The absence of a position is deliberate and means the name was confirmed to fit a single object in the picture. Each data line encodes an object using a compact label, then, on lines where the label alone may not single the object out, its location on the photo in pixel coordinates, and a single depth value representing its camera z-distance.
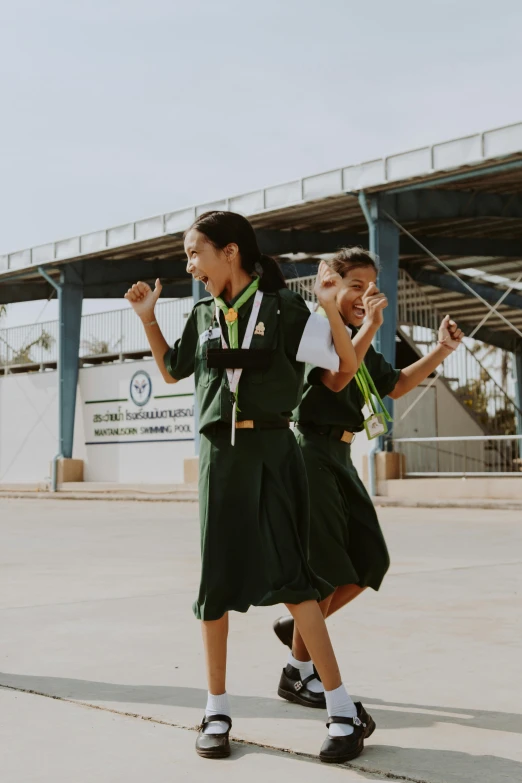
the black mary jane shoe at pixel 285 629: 4.22
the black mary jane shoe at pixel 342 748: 3.08
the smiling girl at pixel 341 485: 3.77
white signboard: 28.27
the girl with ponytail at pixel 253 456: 3.26
